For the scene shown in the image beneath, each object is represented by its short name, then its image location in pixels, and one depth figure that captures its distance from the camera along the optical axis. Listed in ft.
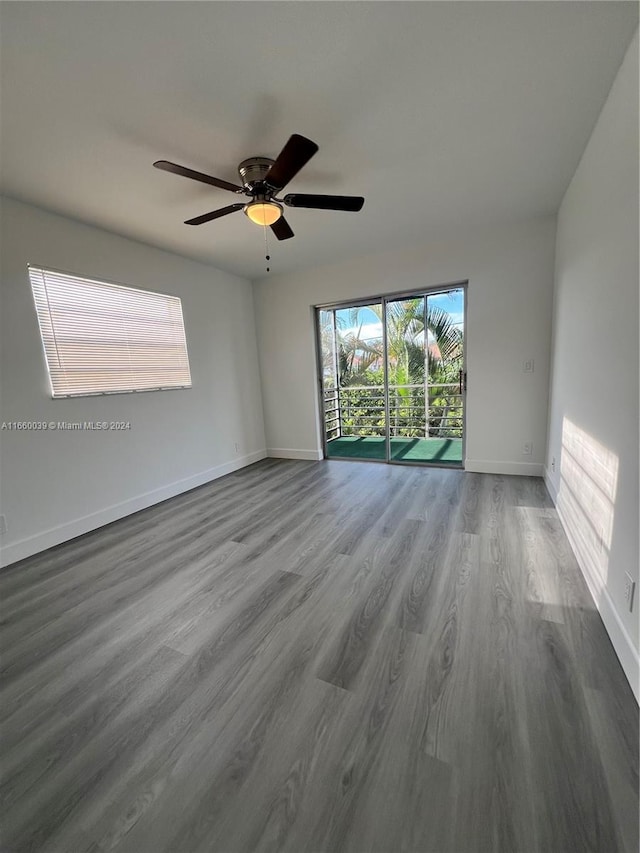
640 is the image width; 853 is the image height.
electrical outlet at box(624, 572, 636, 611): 4.22
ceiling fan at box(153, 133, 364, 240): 5.44
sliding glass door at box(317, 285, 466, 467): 14.25
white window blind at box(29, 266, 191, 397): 8.56
